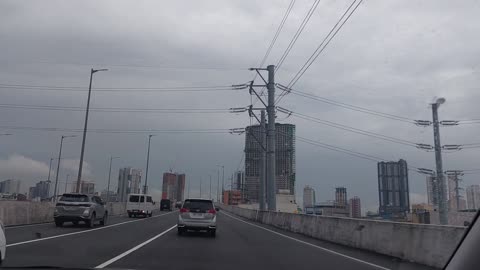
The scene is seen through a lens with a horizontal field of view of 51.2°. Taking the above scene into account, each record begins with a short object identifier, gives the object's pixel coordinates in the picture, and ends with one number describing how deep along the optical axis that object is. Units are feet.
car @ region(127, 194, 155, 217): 163.43
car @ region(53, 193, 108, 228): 86.89
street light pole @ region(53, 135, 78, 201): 222.83
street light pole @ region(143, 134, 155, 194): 258.20
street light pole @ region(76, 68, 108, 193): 124.57
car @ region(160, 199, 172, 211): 290.56
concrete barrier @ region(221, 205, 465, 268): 43.06
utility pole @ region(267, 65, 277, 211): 125.08
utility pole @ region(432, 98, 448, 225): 104.27
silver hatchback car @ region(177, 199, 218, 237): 77.92
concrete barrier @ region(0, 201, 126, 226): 86.58
